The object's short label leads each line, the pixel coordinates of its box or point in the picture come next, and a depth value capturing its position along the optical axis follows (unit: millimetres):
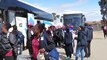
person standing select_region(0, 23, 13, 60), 2833
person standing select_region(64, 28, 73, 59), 4978
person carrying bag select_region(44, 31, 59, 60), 2488
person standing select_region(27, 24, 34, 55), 4989
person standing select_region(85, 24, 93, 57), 5189
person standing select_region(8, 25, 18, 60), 2841
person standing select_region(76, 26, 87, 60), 4571
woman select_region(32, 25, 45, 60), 2441
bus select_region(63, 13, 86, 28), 12024
